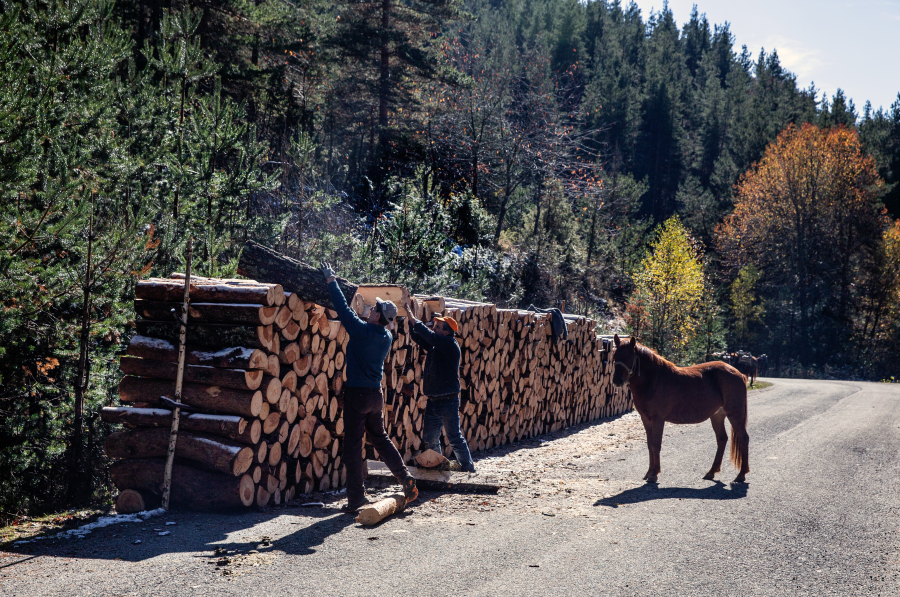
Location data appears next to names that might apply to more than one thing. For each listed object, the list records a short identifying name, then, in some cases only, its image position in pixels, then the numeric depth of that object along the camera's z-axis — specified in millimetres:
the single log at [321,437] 7032
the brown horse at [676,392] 8430
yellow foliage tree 26188
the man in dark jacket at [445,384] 8055
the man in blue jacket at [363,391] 6215
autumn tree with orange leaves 41938
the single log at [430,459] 7625
